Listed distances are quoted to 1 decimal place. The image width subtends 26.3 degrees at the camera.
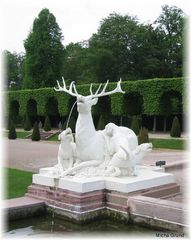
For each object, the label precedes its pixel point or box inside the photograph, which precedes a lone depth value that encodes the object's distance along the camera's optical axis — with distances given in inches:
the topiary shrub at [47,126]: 1446.9
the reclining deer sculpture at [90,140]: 362.0
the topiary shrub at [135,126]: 1121.2
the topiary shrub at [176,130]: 1120.4
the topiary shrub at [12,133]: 1280.5
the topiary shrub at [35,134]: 1241.4
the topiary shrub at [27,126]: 1539.1
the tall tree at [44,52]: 1995.6
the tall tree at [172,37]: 1907.0
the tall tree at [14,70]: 2650.1
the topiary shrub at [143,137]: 964.6
